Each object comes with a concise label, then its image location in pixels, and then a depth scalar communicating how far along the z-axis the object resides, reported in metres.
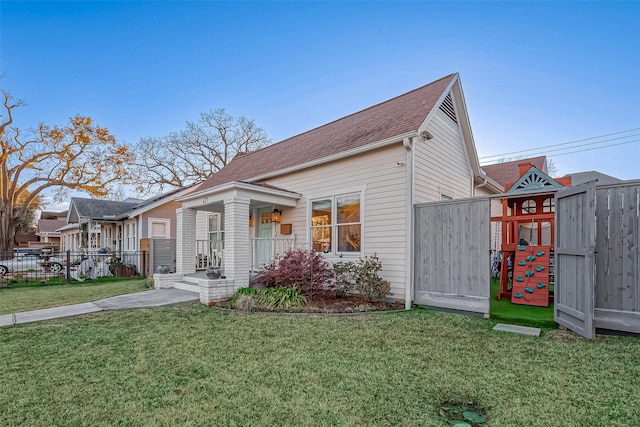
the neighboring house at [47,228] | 38.98
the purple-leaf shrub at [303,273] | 7.08
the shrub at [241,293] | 6.89
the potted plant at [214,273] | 7.39
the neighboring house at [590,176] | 20.64
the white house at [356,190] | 7.07
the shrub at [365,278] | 6.68
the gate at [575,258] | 4.29
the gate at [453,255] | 5.84
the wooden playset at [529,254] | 6.45
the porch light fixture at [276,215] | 9.56
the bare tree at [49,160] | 23.92
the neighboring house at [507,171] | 16.35
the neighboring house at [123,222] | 15.47
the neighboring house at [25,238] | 41.74
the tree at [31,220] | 39.47
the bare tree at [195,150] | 27.70
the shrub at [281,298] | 6.58
